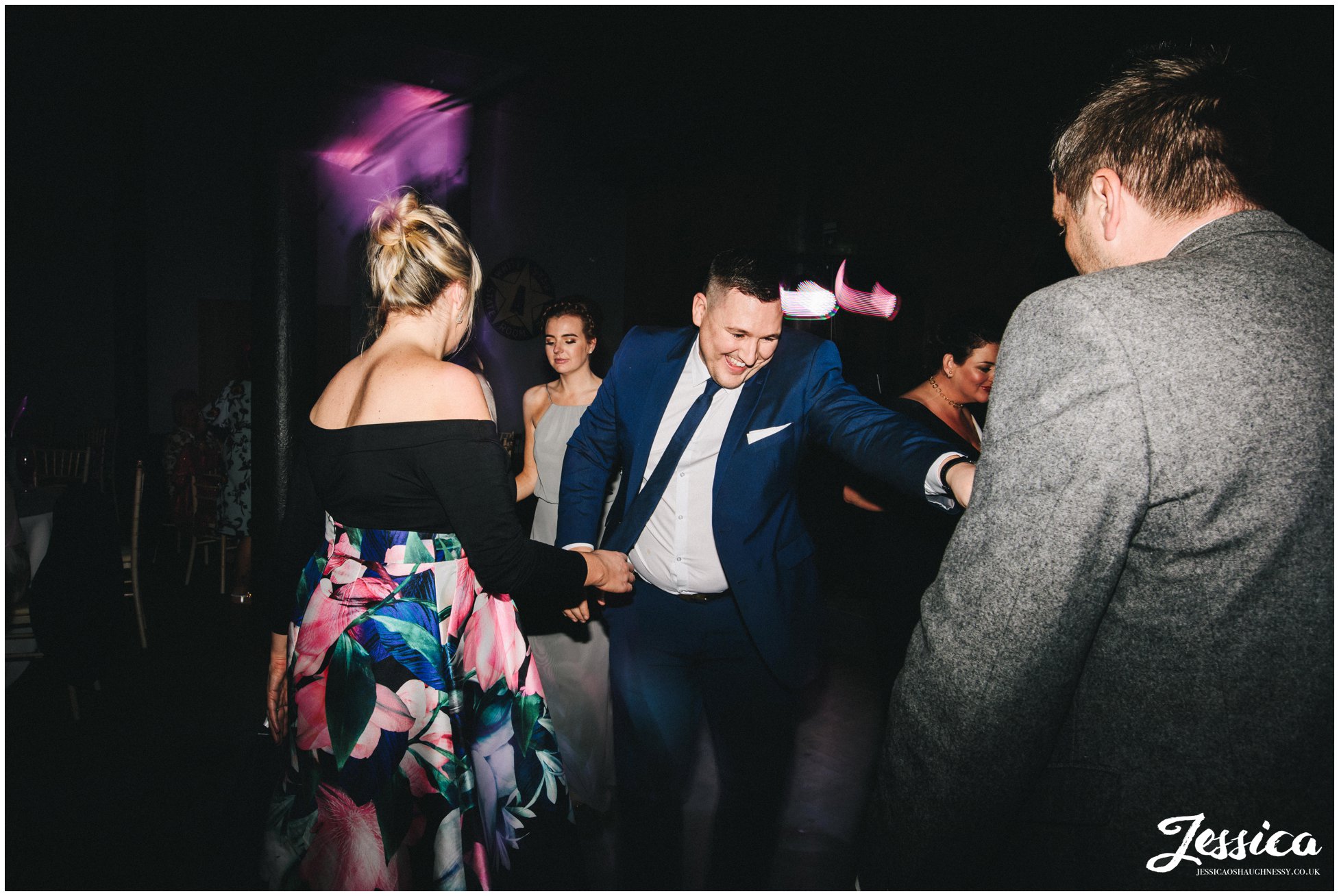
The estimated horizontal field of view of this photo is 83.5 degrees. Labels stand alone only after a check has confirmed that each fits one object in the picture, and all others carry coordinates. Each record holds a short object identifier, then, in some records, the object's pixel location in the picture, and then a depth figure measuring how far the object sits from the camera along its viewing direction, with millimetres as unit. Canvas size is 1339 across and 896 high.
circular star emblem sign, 7738
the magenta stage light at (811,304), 5922
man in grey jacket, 772
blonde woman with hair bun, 1450
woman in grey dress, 2670
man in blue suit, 1889
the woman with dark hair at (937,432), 2322
